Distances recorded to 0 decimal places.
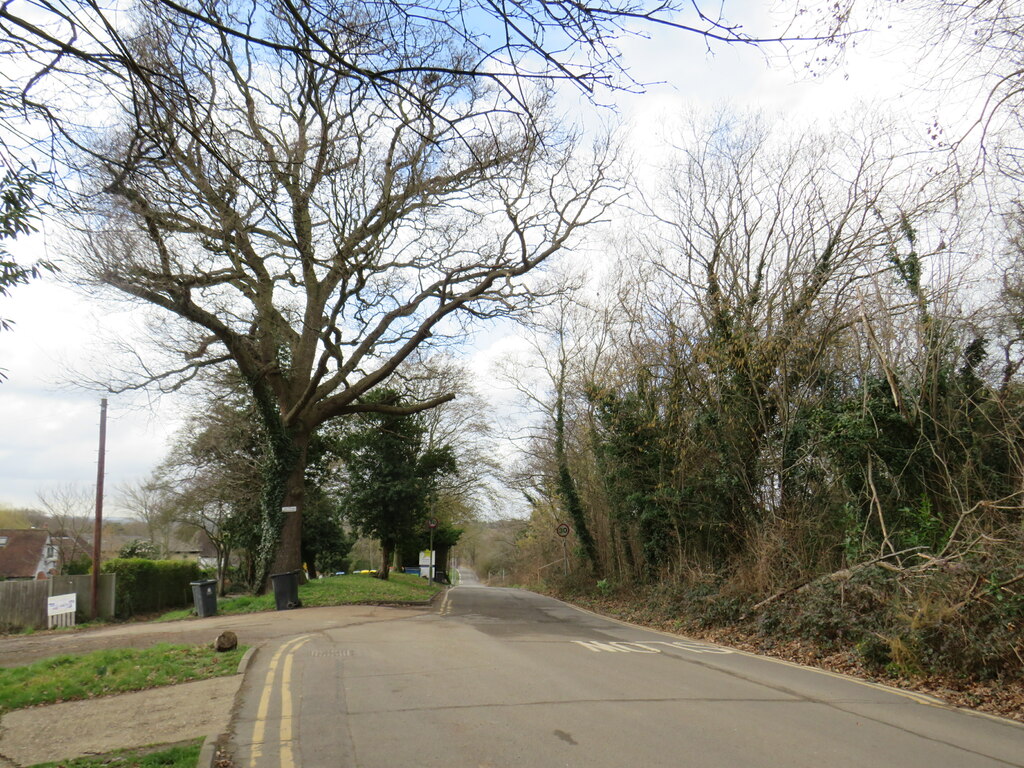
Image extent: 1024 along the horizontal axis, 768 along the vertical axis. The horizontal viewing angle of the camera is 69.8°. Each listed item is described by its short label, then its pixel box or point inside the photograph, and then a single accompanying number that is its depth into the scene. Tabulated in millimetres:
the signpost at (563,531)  28922
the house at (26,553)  54062
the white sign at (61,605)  23047
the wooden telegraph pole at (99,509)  25094
